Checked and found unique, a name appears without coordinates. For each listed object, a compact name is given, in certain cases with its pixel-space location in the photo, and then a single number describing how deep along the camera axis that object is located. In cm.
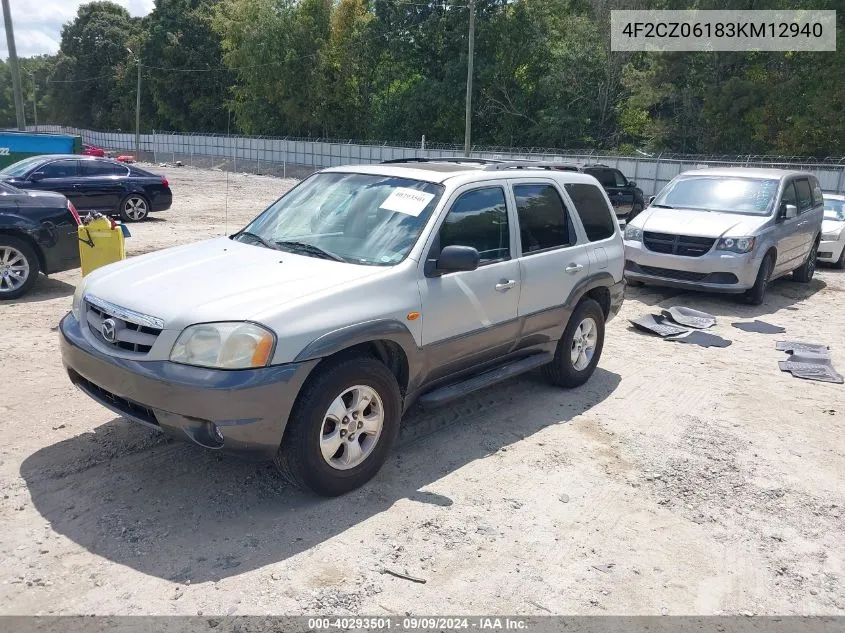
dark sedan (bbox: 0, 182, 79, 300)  838
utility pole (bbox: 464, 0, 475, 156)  2634
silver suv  362
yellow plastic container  832
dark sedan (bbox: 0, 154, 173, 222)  1423
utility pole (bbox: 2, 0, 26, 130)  1823
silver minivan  982
